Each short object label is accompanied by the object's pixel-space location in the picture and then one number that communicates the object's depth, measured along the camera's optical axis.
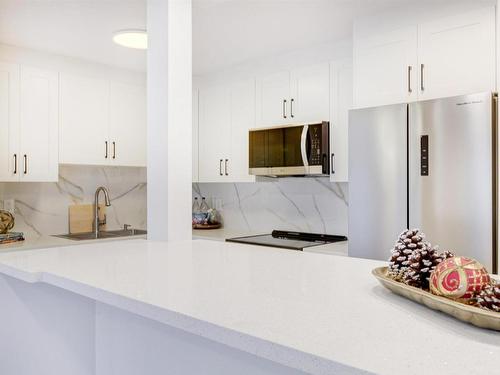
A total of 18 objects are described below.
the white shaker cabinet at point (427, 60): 2.19
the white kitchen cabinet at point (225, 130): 3.63
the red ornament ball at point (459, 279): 0.73
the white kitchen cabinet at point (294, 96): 3.14
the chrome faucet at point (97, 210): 3.82
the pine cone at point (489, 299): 0.68
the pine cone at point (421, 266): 0.85
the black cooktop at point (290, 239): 3.09
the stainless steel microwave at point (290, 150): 3.03
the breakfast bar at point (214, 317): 0.63
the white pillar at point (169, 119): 1.81
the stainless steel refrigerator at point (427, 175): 2.04
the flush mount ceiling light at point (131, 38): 2.81
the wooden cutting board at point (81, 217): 3.86
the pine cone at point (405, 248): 0.89
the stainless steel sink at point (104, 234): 3.62
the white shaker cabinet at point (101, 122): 3.45
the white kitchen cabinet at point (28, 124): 3.12
